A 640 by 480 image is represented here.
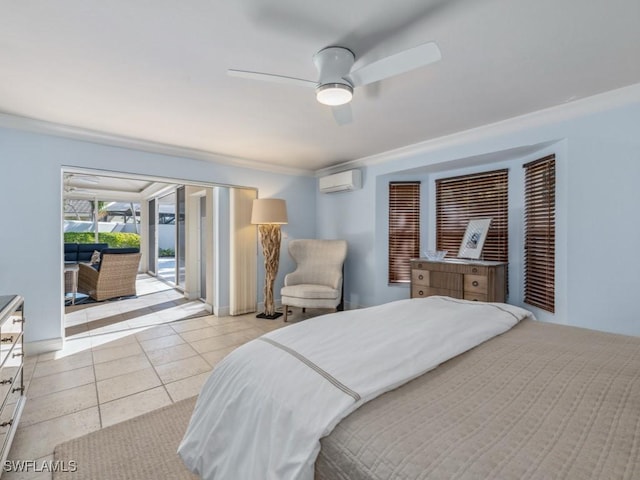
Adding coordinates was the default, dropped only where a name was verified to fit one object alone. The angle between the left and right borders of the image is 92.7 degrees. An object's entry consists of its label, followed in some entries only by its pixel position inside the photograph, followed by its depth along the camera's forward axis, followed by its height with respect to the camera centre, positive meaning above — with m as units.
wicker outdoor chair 5.23 -0.73
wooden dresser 3.15 -0.49
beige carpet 1.54 -1.20
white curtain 4.45 -0.26
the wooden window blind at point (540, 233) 2.88 +0.02
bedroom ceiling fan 1.62 +0.92
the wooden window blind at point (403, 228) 4.33 +0.11
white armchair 3.98 -0.57
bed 0.68 -0.49
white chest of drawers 1.46 -0.71
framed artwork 3.51 -0.03
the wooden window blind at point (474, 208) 3.53 +0.34
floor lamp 4.22 +0.03
